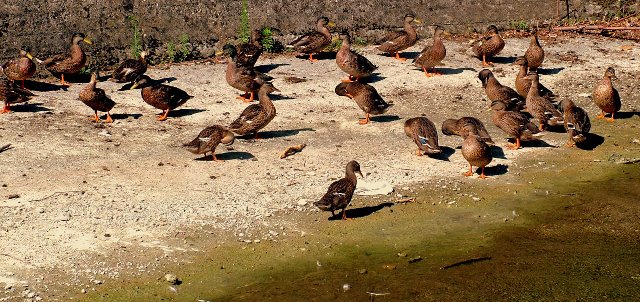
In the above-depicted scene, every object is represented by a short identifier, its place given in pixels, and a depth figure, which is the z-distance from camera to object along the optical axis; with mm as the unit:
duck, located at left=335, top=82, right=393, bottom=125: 19406
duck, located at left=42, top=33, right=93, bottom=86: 21391
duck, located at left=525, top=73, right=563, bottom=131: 19094
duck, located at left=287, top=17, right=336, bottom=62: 23500
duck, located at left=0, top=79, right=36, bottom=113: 19281
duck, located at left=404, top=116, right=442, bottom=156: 17312
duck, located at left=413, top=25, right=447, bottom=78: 22156
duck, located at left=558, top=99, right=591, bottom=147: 18094
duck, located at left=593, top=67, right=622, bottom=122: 19703
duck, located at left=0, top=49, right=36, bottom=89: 20734
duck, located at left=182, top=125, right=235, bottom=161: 17078
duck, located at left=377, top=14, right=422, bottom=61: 23562
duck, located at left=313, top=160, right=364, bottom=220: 14461
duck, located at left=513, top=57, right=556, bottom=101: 20453
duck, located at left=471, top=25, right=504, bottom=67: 23297
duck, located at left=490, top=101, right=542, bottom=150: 18078
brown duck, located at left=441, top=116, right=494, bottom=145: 17375
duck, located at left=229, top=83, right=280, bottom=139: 18250
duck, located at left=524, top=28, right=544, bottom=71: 22484
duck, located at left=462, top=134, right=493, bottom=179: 16344
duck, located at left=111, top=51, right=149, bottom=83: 21531
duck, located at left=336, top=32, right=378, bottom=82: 21797
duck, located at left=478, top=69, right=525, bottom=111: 19844
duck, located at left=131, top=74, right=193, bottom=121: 19516
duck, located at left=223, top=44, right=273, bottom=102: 20703
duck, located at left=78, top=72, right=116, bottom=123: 19094
